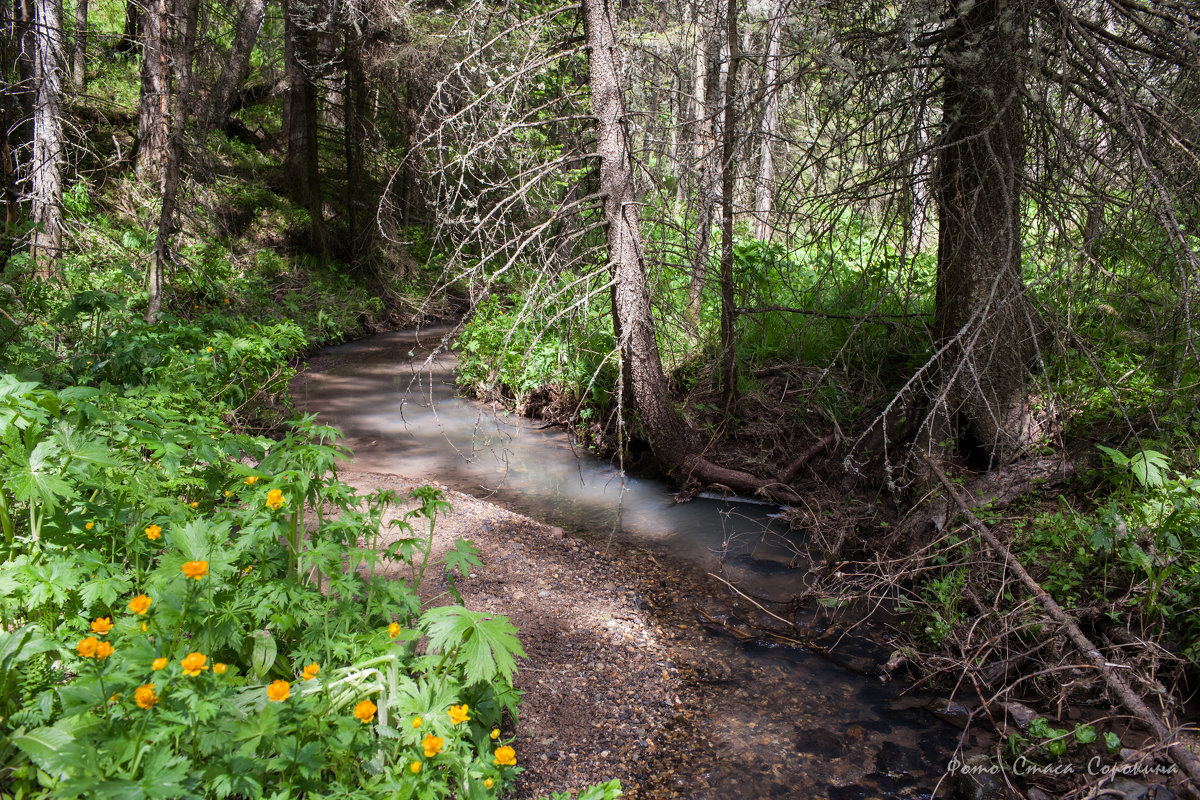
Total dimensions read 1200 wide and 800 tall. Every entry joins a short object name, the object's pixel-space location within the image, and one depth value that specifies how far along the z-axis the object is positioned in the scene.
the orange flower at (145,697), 1.61
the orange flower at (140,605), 1.86
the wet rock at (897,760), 3.00
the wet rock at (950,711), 3.32
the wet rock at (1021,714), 3.13
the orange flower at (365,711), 1.83
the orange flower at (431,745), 1.82
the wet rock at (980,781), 2.82
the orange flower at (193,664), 1.72
